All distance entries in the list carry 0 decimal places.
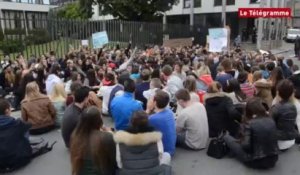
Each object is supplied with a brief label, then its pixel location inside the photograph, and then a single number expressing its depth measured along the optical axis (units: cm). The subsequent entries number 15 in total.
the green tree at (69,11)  4571
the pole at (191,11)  4344
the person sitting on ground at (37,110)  714
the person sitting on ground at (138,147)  450
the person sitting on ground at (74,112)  596
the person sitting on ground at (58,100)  779
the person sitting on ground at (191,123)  629
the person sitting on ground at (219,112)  667
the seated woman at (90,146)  446
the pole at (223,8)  3928
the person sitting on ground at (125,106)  650
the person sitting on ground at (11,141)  565
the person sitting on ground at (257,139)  543
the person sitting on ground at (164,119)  564
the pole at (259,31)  2797
